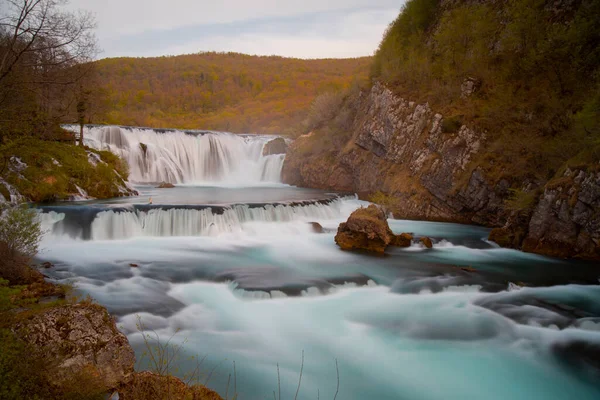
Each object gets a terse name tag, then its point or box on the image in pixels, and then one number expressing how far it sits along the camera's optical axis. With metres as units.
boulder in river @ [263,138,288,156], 38.29
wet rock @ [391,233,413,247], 15.49
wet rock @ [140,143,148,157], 31.52
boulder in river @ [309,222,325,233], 17.80
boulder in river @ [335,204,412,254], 14.77
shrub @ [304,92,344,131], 32.75
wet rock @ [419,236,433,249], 15.45
